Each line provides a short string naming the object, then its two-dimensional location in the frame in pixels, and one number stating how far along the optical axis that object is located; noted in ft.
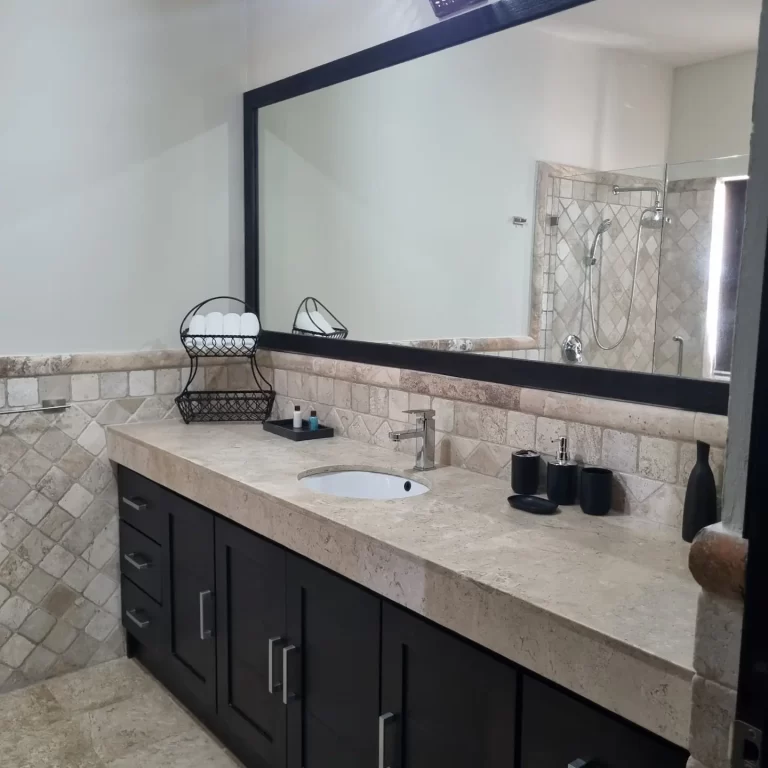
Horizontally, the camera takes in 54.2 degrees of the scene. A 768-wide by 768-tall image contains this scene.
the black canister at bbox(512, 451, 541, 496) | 5.97
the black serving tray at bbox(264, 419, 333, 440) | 8.14
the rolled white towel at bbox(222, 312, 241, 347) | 8.93
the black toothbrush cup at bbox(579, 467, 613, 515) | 5.50
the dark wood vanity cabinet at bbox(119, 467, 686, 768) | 4.09
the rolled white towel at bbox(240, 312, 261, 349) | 9.05
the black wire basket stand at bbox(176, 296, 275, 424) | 8.92
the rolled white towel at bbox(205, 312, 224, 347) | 8.82
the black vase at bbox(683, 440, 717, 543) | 4.78
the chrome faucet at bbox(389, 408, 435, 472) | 6.89
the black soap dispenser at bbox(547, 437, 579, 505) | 5.71
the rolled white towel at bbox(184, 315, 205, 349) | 8.86
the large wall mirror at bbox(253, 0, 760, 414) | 5.18
